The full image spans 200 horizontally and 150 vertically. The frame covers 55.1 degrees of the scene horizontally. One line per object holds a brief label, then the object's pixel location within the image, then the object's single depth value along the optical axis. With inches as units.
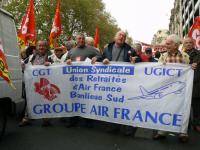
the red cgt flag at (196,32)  202.9
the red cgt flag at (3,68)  102.4
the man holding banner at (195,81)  138.8
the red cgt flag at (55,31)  225.7
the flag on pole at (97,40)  344.4
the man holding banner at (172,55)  127.6
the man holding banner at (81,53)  149.7
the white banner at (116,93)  123.0
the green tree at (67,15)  899.4
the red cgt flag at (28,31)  208.9
